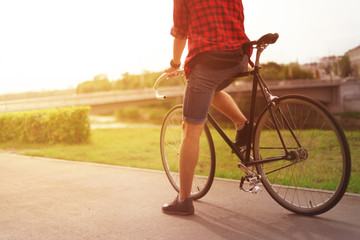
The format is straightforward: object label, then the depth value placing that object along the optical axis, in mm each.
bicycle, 2514
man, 2590
